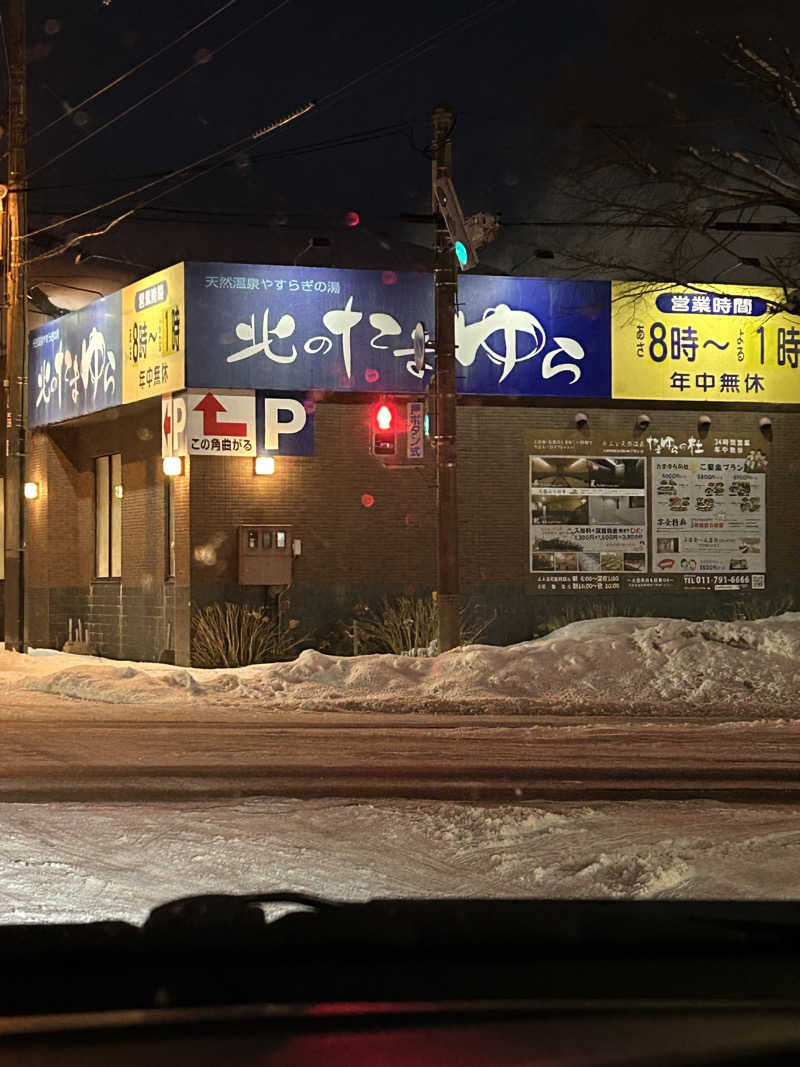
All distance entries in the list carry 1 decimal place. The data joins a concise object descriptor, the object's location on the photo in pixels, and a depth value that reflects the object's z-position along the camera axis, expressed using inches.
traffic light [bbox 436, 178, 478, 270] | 775.1
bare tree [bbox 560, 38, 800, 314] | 825.5
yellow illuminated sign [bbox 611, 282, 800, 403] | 999.0
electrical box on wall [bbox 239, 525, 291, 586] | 927.7
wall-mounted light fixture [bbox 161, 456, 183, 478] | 919.0
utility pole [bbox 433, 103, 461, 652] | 792.3
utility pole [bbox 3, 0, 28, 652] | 958.4
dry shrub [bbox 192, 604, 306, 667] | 915.4
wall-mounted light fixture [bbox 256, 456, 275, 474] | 932.6
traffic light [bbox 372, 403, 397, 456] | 884.6
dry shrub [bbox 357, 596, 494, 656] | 936.9
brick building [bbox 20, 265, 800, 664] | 930.1
